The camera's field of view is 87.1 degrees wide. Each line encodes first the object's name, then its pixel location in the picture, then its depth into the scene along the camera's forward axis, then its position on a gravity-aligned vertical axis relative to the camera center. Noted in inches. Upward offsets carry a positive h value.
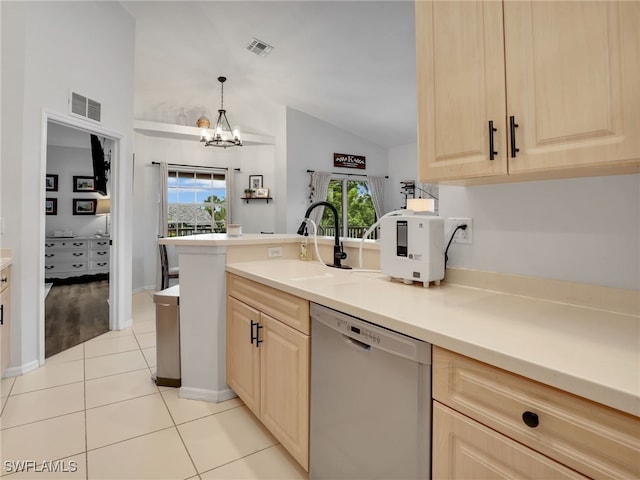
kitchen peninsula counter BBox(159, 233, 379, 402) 85.1 -15.3
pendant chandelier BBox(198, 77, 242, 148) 193.0 +63.9
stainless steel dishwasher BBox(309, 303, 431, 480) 37.7 -20.0
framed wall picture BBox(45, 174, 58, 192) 252.8 +49.5
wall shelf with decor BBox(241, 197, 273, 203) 253.9 +37.7
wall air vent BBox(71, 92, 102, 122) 122.3 +53.3
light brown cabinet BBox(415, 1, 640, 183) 33.2 +18.4
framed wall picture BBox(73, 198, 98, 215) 263.6 +33.5
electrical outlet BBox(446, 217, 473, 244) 60.3 +3.1
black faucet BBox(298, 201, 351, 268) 83.8 -0.9
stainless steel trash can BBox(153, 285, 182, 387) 93.0 -25.2
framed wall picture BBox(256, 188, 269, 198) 253.3 +41.3
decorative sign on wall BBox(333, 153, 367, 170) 270.2 +71.5
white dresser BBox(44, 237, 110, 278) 246.4 -5.8
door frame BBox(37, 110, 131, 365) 143.4 +4.0
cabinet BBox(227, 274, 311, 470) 57.6 -22.1
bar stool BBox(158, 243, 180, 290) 195.2 -11.0
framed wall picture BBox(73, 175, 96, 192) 261.7 +50.3
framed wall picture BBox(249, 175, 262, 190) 259.9 +50.8
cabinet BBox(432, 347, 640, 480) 24.6 -15.5
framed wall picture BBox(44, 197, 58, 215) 253.8 +32.3
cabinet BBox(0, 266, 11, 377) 90.8 -19.5
